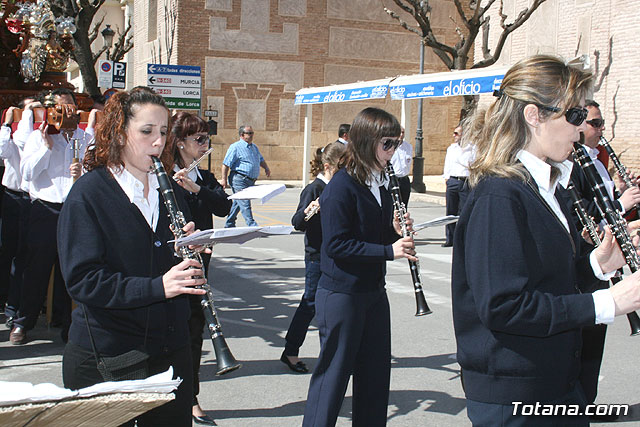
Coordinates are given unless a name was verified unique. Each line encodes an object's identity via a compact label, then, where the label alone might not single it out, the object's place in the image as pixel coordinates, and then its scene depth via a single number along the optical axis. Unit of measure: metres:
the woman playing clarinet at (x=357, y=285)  3.76
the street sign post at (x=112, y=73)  17.34
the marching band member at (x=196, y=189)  4.61
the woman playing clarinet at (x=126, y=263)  2.70
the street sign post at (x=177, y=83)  18.02
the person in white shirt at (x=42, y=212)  6.37
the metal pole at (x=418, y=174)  23.69
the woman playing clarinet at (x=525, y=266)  2.16
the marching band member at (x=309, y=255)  5.54
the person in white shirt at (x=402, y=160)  11.95
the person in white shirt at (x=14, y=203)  6.77
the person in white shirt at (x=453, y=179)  12.37
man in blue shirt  13.83
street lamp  23.20
